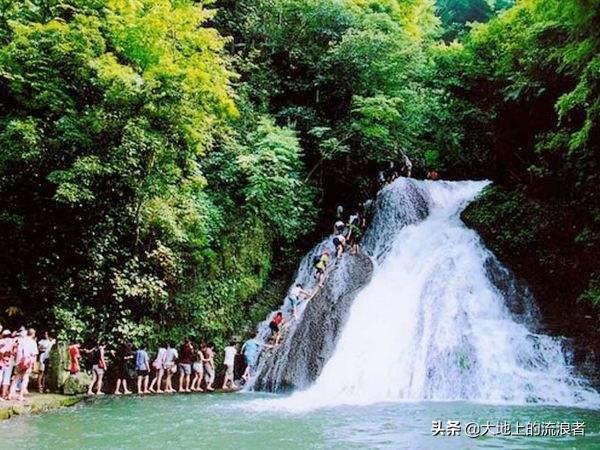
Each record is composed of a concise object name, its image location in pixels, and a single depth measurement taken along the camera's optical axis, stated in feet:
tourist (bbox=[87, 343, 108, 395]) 44.27
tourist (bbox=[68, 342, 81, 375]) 42.80
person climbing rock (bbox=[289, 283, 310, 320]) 54.35
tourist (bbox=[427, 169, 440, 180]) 76.07
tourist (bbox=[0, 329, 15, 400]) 34.60
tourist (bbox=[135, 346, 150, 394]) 46.60
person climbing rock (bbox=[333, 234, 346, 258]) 57.52
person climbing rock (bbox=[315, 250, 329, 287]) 55.11
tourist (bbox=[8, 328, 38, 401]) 35.40
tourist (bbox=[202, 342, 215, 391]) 51.01
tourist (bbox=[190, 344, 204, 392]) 50.20
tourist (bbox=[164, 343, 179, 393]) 48.83
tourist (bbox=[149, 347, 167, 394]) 47.92
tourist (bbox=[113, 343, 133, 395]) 47.88
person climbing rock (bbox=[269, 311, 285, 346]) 51.93
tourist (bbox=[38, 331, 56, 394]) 41.50
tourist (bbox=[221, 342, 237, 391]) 50.78
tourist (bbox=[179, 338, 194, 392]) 49.37
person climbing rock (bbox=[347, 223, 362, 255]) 61.46
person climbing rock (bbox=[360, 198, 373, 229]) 66.64
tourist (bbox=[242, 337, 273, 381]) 51.39
